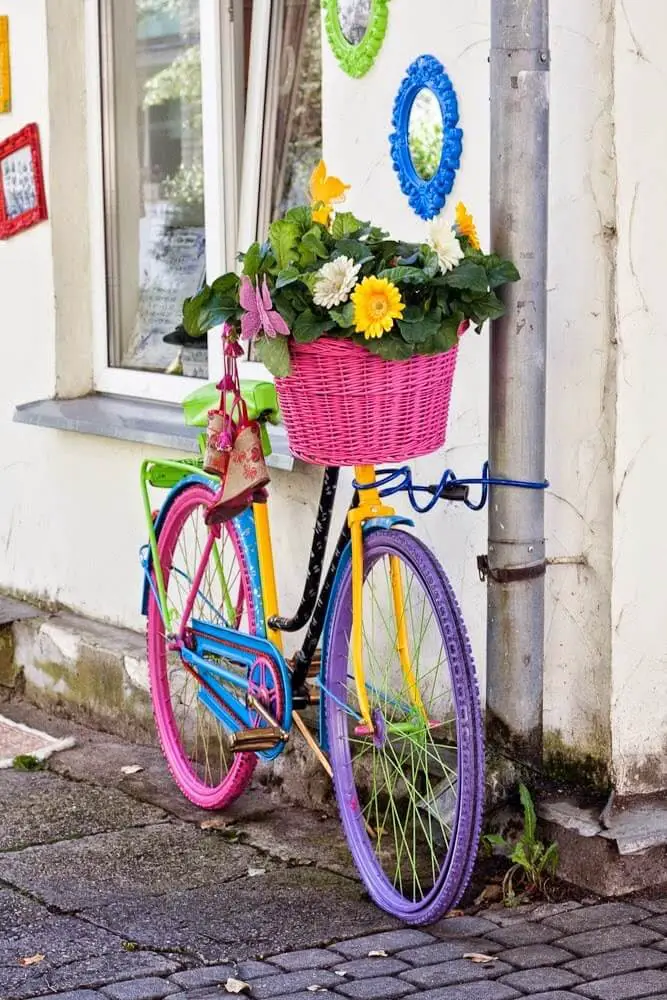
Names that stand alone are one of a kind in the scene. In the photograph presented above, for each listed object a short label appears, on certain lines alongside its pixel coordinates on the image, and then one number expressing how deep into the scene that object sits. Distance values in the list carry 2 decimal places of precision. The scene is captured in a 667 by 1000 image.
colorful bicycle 6.07
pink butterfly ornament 5.90
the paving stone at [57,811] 7.49
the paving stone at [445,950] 5.91
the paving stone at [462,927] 6.14
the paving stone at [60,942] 6.06
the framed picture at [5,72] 9.85
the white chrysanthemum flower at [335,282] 5.82
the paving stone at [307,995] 5.62
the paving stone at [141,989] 5.70
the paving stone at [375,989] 5.62
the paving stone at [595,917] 6.11
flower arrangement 5.81
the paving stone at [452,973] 5.71
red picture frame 9.77
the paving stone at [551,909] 6.26
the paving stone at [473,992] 5.56
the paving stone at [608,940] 5.90
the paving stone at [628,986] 5.53
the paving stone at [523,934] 6.01
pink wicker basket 5.90
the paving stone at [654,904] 6.25
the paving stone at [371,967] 5.81
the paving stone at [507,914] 6.24
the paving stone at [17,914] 6.34
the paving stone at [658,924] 6.07
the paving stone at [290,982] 5.70
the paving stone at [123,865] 6.75
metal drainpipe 6.16
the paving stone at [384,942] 6.03
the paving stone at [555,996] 5.52
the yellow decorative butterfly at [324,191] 6.14
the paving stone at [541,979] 5.61
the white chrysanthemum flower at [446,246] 5.90
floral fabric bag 6.86
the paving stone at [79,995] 5.69
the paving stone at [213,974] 5.77
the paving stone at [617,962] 5.71
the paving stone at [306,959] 5.92
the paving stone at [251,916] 6.16
